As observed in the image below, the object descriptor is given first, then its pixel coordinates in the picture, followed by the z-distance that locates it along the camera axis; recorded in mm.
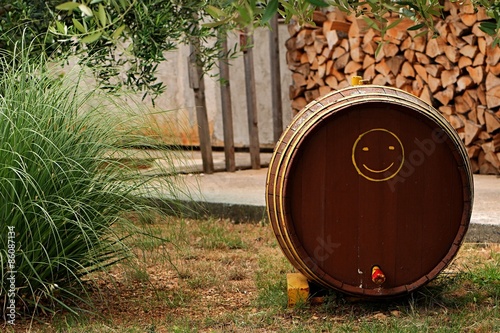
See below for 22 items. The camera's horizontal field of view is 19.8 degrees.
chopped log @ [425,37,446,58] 11783
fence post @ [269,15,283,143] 13685
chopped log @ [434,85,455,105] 11913
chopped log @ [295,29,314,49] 13726
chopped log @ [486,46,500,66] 11105
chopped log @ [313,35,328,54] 13487
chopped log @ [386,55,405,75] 12406
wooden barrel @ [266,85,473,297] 5830
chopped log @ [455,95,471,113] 11892
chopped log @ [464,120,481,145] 11735
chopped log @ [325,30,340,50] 13132
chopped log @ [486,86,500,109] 11260
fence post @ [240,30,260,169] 13296
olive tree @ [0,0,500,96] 7410
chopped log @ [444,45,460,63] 11646
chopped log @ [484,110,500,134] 11365
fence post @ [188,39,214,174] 12330
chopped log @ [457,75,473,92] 11658
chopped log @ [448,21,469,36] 11454
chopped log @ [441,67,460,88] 11762
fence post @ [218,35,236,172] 12865
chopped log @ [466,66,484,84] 11447
